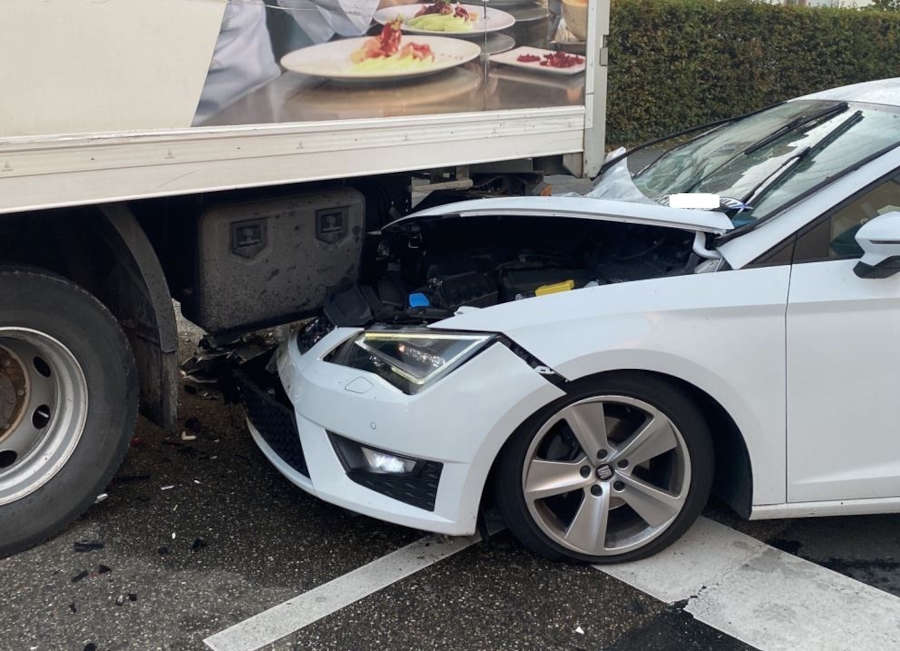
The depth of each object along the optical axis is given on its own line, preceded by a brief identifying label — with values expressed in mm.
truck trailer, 3127
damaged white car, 3053
